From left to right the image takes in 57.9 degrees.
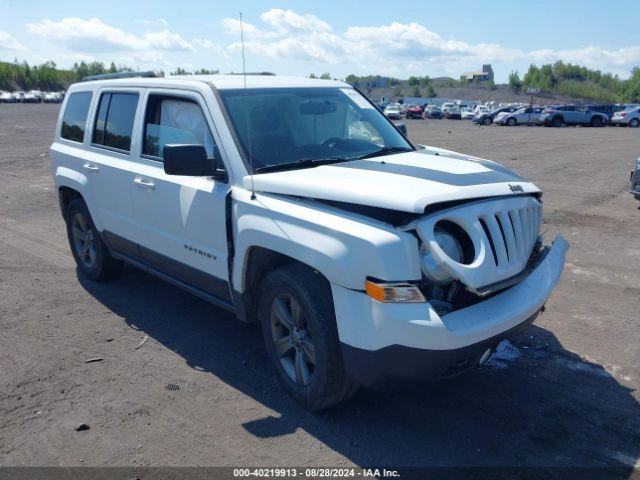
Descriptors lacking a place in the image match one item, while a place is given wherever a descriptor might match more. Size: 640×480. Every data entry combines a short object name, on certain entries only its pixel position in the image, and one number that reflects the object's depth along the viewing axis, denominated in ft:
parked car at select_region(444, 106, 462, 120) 192.13
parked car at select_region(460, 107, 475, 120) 185.46
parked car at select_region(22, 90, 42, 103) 264.52
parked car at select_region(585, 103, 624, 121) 136.67
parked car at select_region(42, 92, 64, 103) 276.62
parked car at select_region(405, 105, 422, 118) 190.60
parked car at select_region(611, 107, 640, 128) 132.26
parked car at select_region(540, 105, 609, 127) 133.59
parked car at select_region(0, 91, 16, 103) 261.44
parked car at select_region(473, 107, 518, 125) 149.38
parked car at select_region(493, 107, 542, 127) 139.44
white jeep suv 10.16
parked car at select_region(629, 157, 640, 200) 30.78
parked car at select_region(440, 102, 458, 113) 195.90
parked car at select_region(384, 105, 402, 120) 170.19
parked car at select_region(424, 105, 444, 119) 194.08
